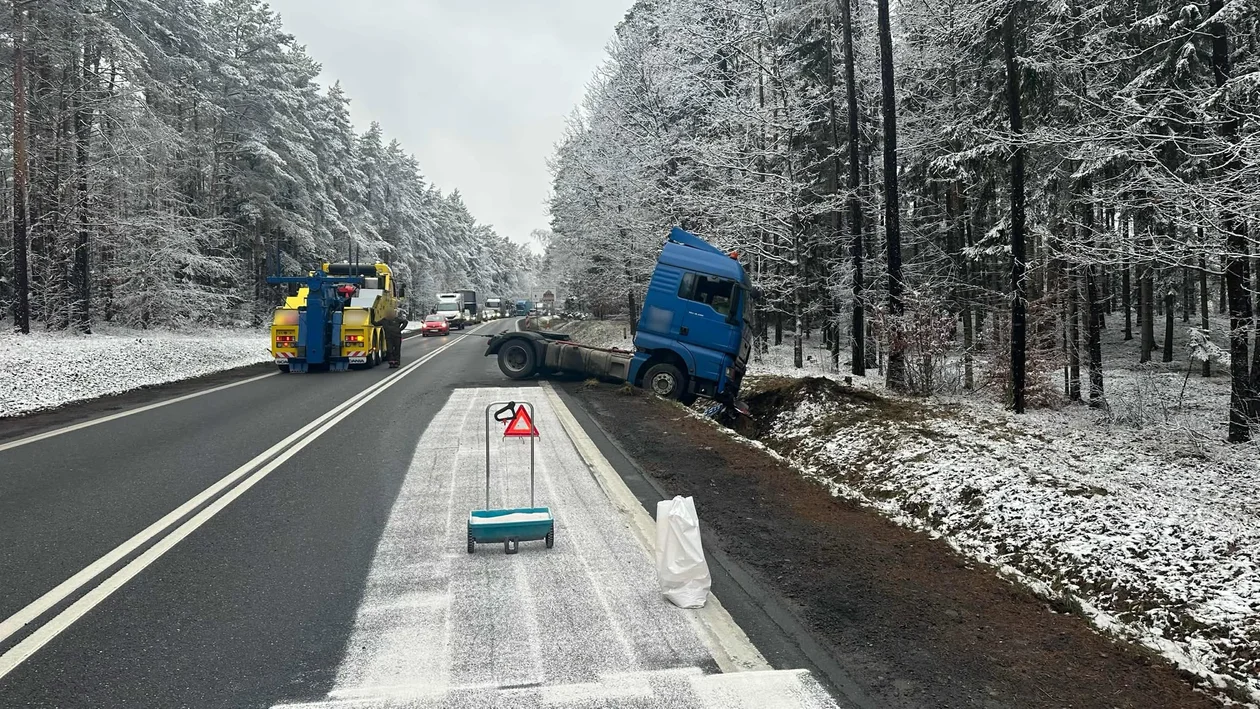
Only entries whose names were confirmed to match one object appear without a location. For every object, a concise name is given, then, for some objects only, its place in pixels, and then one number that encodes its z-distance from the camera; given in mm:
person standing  22364
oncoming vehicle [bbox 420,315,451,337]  45625
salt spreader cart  5117
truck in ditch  14805
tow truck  19844
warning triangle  5961
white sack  4324
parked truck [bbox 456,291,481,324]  70462
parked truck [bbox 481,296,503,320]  93188
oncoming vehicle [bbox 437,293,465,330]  53906
